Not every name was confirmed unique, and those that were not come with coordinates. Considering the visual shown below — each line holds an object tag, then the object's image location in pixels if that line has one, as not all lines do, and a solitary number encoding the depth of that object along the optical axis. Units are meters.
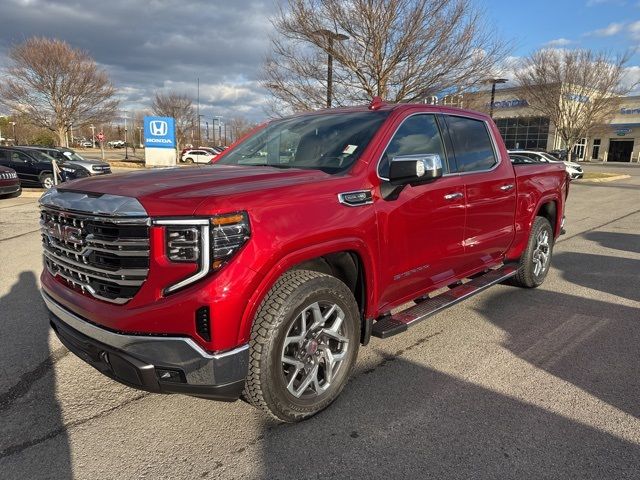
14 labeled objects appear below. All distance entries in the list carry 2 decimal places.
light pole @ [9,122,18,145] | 58.62
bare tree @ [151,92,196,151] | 48.09
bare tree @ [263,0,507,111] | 12.78
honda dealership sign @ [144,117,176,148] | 27.70
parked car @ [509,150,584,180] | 22.02
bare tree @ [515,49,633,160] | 27.52
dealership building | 52.37
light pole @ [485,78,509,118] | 14.58
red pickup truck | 2.34
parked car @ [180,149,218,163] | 38.91
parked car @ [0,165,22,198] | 13.15
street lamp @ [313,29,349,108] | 12.90
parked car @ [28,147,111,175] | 18.77
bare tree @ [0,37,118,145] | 30.95
